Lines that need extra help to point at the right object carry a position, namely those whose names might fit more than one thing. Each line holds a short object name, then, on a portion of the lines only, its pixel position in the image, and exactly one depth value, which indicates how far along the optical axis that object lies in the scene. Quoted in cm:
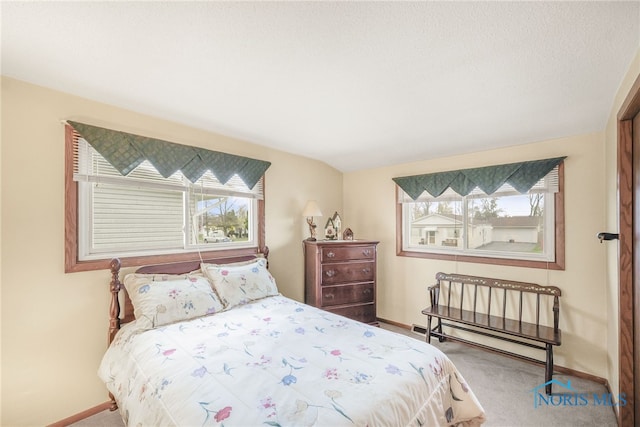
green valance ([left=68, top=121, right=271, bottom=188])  201
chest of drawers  312
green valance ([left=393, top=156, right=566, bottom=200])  256
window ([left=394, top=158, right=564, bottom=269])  259
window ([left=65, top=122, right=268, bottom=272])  196
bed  111
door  159
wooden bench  236
